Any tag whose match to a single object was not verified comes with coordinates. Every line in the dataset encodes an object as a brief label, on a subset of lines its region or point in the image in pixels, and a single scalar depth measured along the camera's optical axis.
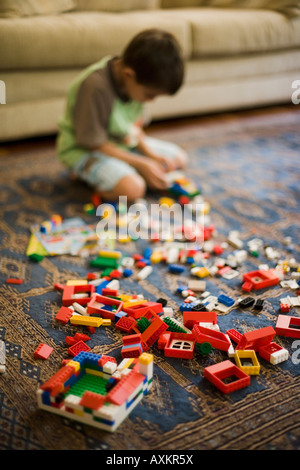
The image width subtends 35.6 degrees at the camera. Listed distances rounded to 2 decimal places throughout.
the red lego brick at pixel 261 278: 1.21
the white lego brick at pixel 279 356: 0.96
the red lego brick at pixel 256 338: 0.99
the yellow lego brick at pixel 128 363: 0.91
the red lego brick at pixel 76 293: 1.13
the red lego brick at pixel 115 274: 1.25
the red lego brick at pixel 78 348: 0.97
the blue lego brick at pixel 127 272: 1.25
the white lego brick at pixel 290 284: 1.22
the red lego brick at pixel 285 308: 1.13
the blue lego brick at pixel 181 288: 1.20
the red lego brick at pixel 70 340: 1.00
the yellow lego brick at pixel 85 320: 1.05
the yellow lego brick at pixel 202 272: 1.26
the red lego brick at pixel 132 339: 0.99
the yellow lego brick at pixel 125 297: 1.15
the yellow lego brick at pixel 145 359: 0.85
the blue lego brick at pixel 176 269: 1.28
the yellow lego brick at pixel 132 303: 1.12
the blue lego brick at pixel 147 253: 1.34
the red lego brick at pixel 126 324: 1.04
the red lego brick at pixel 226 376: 0.89
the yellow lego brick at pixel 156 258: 1.33
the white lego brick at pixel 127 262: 1.30
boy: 1.48
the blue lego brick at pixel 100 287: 1.18
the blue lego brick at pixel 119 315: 1.07
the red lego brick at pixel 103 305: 1.09
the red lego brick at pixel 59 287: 1.18
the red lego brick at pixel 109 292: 1.16
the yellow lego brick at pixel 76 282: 1.20
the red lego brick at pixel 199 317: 1.06
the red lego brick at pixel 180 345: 0.98
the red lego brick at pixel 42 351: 0.96
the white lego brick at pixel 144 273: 1.25
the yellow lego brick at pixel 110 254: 1.33
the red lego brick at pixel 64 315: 1.07
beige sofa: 1.92
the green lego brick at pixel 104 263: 1.29
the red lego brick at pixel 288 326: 1.05
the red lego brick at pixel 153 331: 1.01
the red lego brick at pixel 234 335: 1.02
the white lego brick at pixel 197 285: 1.21
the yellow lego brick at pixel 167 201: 1.66
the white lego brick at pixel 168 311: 1.11
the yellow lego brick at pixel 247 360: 0.94
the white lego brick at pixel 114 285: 1.20
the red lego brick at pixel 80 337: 1.01
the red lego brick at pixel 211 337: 1.00
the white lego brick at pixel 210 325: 1.05
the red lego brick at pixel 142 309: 1.08
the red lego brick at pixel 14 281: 1.20
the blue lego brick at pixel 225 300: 1.14
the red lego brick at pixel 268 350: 0.98
